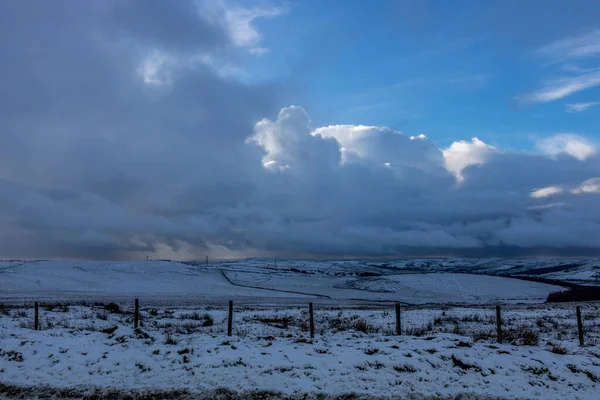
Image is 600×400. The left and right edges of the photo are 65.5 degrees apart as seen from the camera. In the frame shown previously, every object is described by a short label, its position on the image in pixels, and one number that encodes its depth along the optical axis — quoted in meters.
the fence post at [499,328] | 17.62
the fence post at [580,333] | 18.41
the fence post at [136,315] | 21.33
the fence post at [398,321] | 18.92
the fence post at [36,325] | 20.52
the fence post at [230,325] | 18.93
